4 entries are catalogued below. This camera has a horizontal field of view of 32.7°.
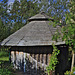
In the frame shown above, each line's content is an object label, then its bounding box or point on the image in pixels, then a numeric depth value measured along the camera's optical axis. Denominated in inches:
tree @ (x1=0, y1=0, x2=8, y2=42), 863.7
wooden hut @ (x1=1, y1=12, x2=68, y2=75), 337.6
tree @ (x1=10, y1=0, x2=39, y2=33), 1181.8
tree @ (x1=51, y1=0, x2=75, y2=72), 202.8
